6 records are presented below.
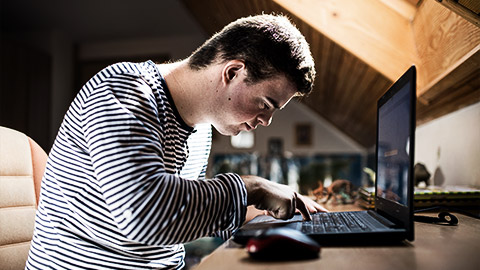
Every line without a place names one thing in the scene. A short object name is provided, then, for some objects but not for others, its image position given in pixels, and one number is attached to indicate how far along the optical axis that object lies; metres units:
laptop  0.61
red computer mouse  0.51
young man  0.61
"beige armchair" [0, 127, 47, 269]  1.02
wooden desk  0.49
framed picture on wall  4.58
